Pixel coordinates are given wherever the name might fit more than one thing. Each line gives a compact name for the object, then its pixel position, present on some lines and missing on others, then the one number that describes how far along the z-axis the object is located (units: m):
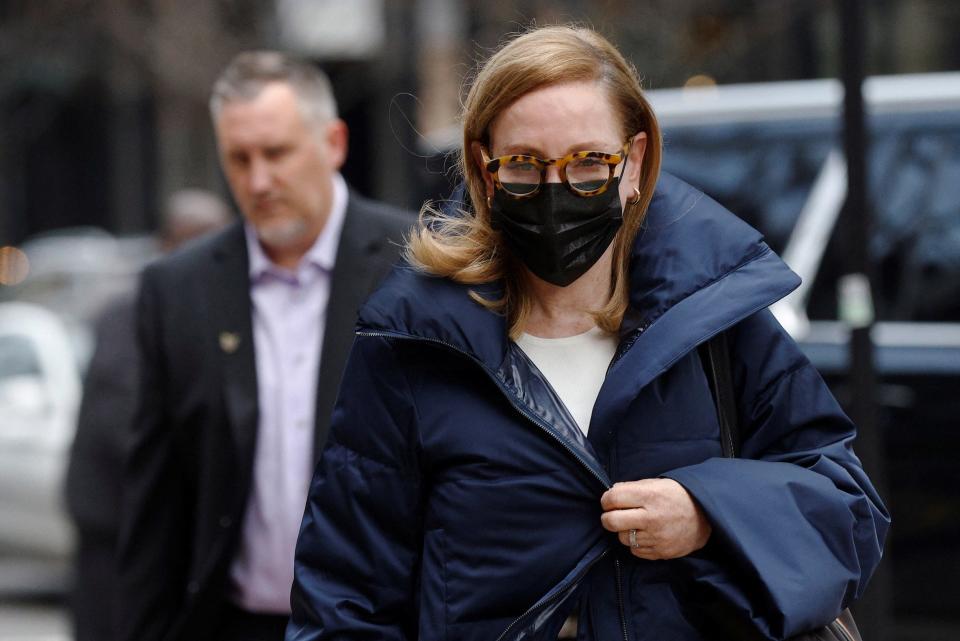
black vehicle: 11.70
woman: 4.99
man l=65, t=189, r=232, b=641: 10.59
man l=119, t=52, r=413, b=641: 7.61
